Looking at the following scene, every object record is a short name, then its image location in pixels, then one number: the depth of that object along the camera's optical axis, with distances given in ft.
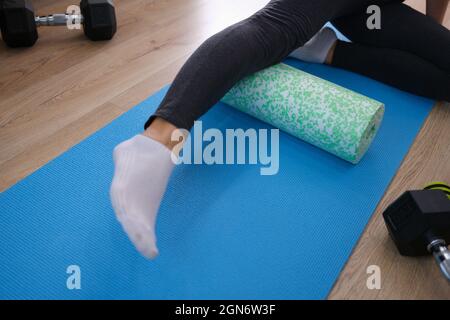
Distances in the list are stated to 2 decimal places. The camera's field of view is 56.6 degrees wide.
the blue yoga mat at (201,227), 3.00
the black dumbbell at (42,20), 4.96
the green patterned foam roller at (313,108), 3.68
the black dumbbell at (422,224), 2.95
